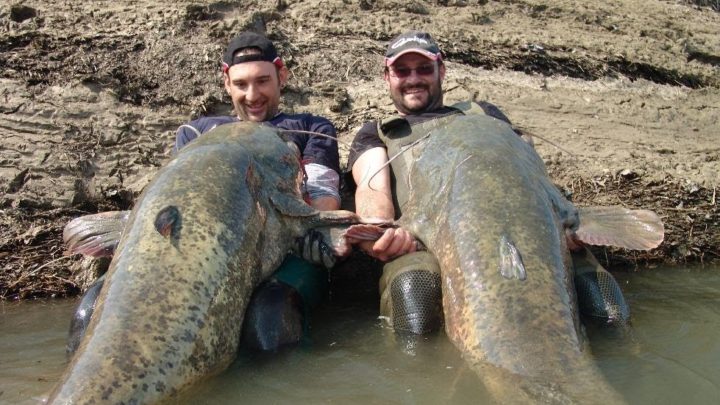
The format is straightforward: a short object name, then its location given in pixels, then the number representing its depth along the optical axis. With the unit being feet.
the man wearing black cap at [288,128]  12.73
